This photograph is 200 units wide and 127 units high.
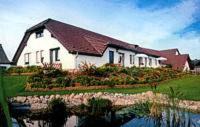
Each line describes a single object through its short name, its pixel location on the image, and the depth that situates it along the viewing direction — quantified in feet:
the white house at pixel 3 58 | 63.79
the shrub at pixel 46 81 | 26.25
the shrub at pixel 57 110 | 13.06
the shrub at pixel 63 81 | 26.34
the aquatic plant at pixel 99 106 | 14.32
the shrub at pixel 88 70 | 31.46
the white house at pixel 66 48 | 39.85
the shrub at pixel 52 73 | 29.09
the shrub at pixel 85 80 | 27.13
